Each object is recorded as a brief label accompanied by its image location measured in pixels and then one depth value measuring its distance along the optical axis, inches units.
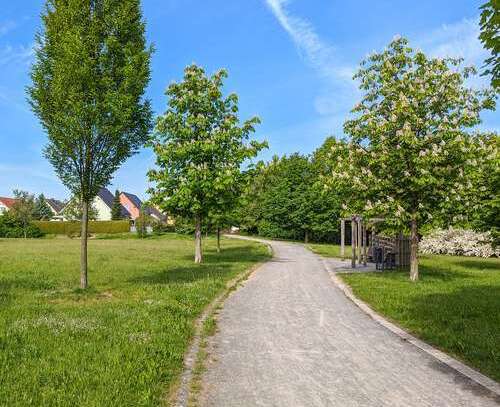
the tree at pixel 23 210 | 2605.8
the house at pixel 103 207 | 4045.3
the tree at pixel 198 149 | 936.3
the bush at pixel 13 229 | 2625.5
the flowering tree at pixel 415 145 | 691.4
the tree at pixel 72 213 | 2874.0
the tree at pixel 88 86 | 550.0
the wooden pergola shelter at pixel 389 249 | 986.7
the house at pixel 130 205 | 4658.0
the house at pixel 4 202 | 4360.2
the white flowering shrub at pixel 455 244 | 1560.0
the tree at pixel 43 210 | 3975.4
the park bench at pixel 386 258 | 968.9
